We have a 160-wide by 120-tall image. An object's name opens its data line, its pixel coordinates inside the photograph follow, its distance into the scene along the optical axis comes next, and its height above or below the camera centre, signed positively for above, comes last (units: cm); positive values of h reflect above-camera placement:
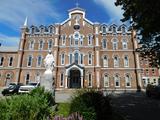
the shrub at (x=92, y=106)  468 -120
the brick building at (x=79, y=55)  2319 +490
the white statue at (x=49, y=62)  942 +132
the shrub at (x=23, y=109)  346 -97
